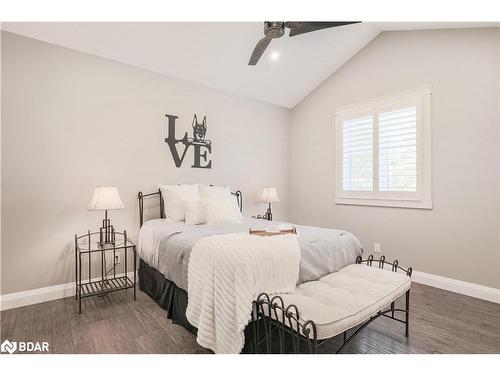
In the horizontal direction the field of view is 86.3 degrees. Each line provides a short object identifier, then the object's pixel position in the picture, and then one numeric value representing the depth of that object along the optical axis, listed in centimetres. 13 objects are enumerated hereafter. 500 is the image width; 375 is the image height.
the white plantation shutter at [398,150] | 330
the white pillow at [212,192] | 335
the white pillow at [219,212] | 302
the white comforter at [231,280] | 157
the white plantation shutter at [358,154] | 375
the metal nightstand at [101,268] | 268
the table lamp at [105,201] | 256
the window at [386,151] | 322
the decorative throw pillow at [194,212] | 300
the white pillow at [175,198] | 311
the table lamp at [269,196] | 415
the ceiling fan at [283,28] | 227
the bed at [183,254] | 204
